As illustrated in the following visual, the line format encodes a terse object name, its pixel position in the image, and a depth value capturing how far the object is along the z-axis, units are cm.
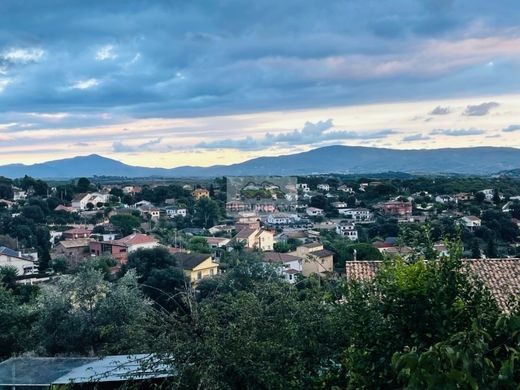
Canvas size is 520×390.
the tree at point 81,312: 1348
